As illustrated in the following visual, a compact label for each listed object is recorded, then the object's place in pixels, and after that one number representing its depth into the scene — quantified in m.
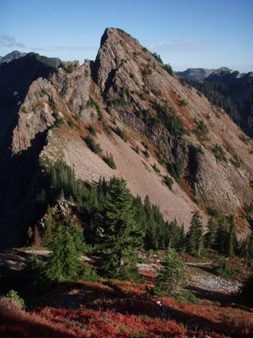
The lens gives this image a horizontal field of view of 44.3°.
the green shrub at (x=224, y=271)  47.47
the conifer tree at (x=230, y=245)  61.69
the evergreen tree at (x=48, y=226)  51.68
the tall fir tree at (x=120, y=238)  29.91
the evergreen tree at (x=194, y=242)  58.00
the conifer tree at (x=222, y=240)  63.54
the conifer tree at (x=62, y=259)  24.89
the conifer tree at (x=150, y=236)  58.74
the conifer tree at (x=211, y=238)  66.75
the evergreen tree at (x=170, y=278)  23.22
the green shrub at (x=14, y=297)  16.48
